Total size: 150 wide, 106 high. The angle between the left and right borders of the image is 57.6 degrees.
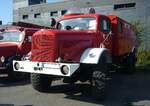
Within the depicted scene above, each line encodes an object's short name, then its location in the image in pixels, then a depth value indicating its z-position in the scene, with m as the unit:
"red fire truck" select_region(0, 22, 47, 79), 5.15
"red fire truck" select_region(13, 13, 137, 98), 3.71
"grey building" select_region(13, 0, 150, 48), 16.27
